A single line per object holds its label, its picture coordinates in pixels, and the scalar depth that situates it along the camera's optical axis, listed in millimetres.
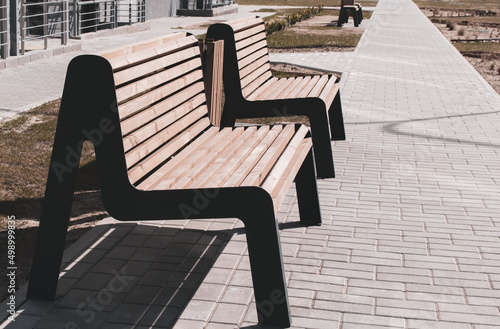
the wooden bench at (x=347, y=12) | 25844
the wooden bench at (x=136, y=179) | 3514
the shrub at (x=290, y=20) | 21570
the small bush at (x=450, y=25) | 27930
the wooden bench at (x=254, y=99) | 6008
